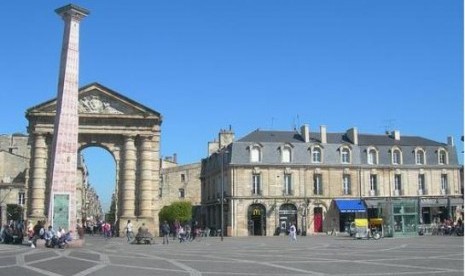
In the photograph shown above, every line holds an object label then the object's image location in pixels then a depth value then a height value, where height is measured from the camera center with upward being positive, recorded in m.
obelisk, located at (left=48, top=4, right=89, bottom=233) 32.16 +4.71
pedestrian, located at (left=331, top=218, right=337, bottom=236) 59.03 +0.18
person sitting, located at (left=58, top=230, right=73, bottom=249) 31.27 -0.64
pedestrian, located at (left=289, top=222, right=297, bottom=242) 44.02 -0.43
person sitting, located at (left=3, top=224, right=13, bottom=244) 36.03 -0.49
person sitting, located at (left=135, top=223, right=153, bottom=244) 37.34 -0.53
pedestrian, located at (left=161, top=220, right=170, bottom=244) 39.53 -0.18
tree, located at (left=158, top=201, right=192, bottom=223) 75.56 +1.84
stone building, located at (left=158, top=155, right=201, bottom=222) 81.88 +5.70
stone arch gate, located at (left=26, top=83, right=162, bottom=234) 50.66 +7.04
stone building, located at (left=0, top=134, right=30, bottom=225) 71.94 +6.46
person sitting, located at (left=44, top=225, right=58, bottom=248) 31.44 -0.53
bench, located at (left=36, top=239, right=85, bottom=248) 31.83 -0.84
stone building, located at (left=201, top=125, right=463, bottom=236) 59.22 +4.66
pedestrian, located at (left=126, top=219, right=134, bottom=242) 42.52 -0.33
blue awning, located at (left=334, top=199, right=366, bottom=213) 59.12 +2.08
